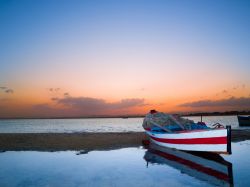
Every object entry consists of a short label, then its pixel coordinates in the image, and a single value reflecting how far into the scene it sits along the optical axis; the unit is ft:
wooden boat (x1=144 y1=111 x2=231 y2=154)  34.26
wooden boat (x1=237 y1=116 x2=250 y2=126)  134.59
